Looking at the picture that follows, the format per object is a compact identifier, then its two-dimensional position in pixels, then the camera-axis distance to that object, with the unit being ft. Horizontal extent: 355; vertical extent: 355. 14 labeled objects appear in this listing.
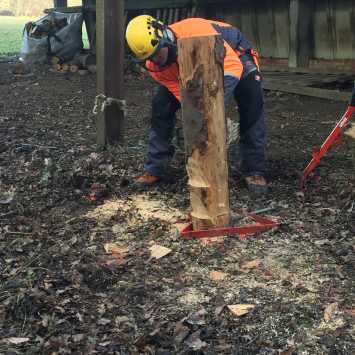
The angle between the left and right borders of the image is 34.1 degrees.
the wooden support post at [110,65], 18.57
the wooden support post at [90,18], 44.75
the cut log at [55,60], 42.07
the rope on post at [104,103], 19.34
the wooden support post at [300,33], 30.66
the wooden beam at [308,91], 26.50
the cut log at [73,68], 40.96
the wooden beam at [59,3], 52.10
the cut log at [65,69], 41.04
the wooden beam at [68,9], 45.55
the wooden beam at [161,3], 37.53
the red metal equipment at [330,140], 14.59
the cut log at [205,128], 12.35
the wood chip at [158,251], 12.58
